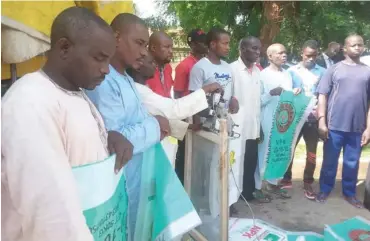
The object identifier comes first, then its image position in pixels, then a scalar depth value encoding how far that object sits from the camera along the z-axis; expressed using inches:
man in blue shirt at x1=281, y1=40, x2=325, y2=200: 174.2
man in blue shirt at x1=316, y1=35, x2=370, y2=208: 156.1
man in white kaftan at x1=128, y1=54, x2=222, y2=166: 88.5
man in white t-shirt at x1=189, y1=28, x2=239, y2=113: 135.1
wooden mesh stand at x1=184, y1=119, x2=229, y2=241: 90.7
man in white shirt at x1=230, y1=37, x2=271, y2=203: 147.9
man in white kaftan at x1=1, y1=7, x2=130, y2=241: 42.4
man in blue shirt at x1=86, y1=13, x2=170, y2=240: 73.0
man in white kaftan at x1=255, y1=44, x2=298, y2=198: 158.9
